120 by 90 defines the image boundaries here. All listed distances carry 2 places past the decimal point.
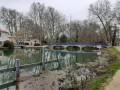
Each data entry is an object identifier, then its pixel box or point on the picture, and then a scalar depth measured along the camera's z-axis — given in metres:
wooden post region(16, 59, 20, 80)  7.68
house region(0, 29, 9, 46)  32.47
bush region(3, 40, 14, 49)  31.87
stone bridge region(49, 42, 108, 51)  37.75
